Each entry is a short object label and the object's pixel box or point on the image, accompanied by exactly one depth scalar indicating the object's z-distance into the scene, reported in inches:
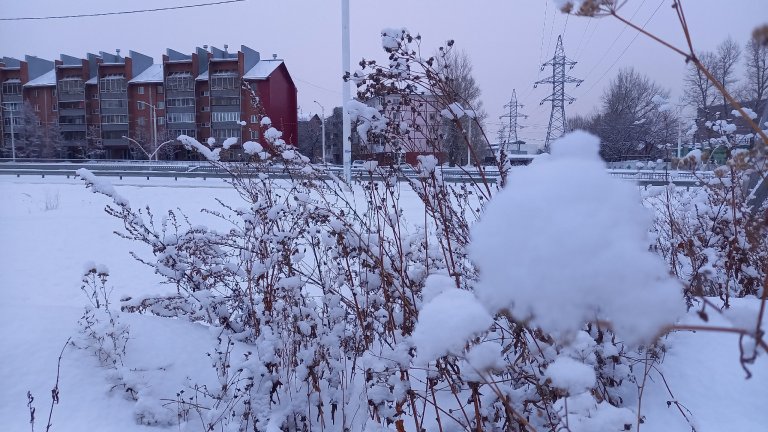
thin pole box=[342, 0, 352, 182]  419.4
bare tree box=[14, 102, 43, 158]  1536.3
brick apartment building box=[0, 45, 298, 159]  1673.2
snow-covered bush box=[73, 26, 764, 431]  21.7
